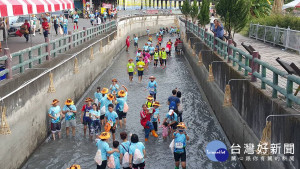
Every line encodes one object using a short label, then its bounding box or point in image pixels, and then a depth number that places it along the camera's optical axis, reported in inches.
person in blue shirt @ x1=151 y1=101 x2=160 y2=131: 561.0
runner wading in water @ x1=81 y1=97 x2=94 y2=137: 556.2
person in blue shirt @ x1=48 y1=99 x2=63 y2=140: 560.7
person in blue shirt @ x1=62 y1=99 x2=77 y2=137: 570.3
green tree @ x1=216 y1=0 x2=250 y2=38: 845.9
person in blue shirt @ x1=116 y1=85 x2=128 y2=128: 622.0
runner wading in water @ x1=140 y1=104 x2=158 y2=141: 559.5
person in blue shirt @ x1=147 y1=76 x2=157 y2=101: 737.0
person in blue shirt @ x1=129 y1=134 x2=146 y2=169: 396.5
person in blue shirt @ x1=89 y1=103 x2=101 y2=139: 553.3
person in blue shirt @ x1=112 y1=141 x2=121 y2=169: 406.3
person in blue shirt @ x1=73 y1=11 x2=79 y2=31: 1712.6
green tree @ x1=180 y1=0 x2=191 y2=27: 2476.6
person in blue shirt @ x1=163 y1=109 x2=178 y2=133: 535.2
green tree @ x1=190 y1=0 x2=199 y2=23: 2240.4
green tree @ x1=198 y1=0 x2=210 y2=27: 1691.8
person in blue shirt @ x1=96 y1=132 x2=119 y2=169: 411.8
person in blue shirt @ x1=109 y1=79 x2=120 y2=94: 714.2
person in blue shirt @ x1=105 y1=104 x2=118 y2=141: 542.1
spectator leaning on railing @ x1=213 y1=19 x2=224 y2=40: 827.4
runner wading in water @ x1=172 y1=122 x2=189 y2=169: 428.5
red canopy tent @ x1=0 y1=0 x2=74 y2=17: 572.7
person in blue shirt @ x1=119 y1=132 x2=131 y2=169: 407.2
